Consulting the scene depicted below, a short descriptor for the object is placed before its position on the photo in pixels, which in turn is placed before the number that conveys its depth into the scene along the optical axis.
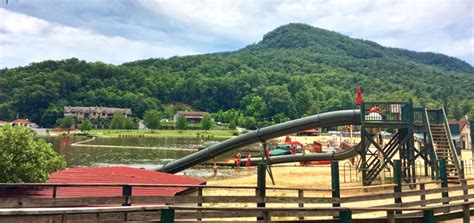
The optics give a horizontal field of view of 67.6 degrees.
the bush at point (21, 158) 11.80
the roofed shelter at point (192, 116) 153.25
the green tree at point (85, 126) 107.50
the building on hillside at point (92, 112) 137.25
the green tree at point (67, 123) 119.25
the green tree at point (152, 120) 124.00
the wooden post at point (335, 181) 7.82
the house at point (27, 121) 125.07
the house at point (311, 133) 101.14
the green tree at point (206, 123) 125.00
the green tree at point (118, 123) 121.12
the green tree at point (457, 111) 125.80
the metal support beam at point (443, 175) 9.58
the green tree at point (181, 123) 124.00
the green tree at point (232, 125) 131.00
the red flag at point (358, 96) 23.99
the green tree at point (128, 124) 121.49
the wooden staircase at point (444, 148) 17.23
